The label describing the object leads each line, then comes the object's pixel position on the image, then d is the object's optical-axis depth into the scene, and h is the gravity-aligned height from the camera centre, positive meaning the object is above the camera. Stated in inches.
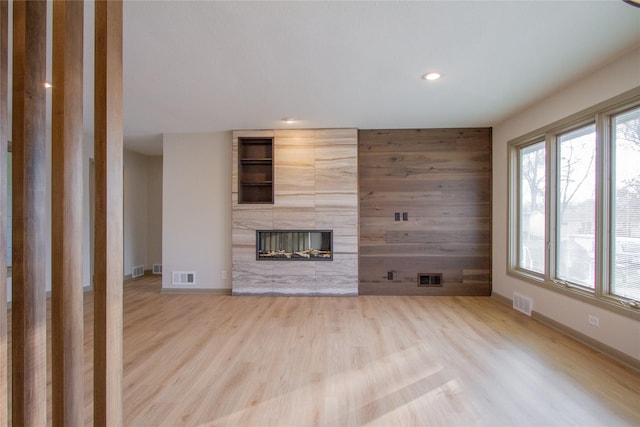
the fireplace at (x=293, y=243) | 176.6 -19.3
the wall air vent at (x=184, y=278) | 179.2 -40.7
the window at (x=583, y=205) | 94.0 +2.7
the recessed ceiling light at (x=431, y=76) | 103.2 +49.3
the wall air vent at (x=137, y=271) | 222.6 -46.2
